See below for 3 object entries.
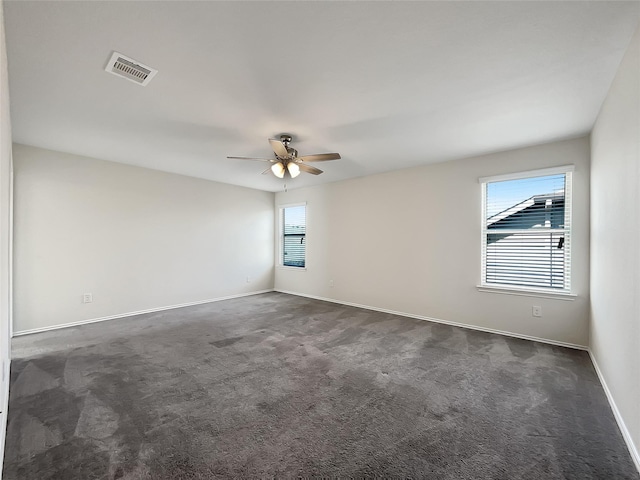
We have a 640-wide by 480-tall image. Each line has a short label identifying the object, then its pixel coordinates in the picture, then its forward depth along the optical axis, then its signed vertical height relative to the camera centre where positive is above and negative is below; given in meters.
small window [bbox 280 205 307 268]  6.36 +0.06
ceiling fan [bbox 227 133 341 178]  3.13 +0.95
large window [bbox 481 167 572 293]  3.36 +0.10
